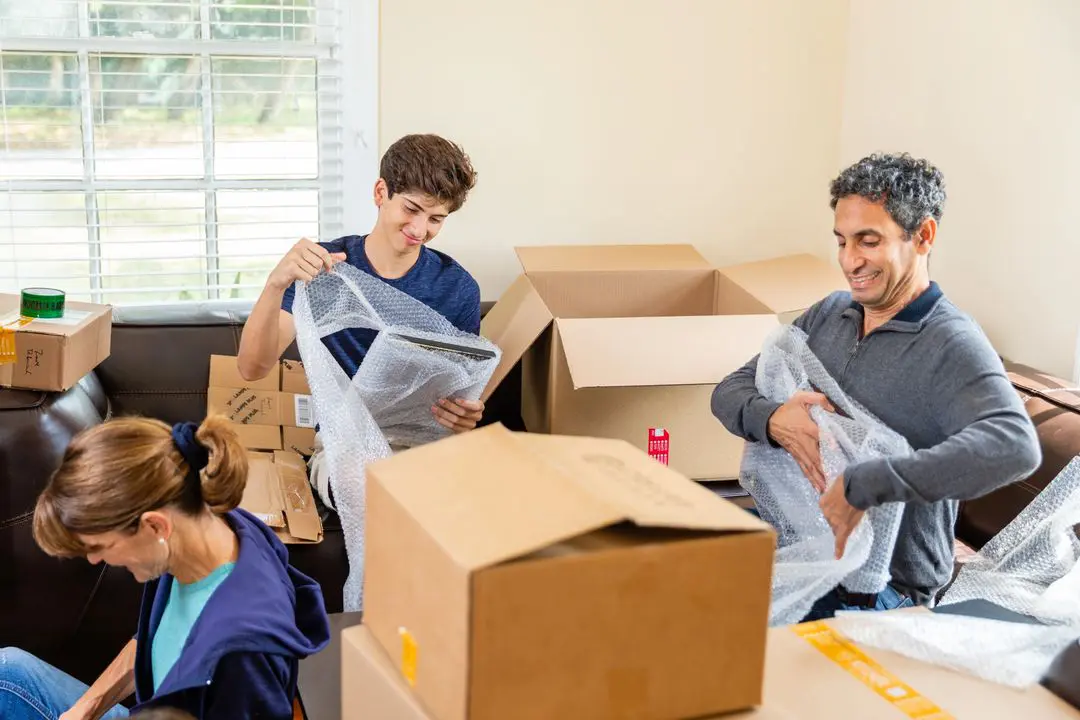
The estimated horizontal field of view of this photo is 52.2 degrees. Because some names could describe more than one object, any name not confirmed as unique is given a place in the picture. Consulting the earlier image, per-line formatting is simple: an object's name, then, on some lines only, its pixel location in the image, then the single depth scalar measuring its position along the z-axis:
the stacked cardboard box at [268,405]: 2.84
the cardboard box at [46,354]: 2.41
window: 2.98
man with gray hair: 1.66
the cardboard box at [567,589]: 0.95
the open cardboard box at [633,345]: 2.52
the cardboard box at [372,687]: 1.08
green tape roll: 2.51
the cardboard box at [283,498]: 2.44
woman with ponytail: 1.46
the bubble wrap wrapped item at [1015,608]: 1.42
